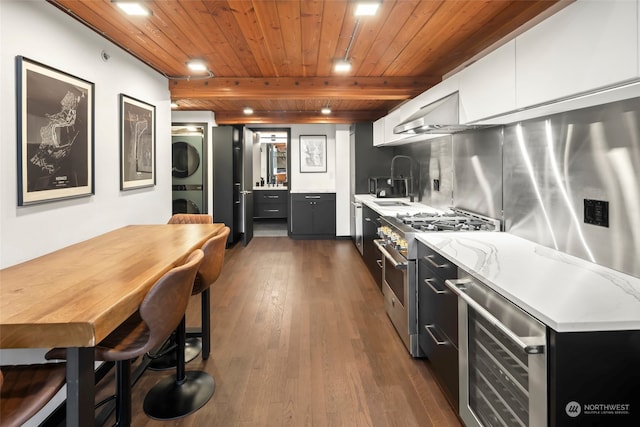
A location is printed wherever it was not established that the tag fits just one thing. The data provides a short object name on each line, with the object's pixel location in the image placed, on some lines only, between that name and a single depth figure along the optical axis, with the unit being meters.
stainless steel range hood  2.80
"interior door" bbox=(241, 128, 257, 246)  7.25
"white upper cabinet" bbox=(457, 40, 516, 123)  2.04
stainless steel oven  2.92
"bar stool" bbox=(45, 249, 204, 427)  1.59
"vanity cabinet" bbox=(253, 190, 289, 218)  10.24
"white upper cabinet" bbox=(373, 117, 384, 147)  5.78
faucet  5.30
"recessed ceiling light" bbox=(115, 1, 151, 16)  2.37
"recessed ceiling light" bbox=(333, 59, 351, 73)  3.69
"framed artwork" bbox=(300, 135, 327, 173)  8.14
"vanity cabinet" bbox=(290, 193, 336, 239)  7.78
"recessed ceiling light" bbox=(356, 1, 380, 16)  2.36
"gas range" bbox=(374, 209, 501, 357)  2.83
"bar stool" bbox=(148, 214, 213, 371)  2.71
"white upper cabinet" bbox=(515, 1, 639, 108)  1.27
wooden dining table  1.17
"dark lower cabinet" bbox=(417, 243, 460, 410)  2.08
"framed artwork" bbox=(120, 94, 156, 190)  3.14
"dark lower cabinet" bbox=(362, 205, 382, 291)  4.46
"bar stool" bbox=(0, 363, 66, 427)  1.22
